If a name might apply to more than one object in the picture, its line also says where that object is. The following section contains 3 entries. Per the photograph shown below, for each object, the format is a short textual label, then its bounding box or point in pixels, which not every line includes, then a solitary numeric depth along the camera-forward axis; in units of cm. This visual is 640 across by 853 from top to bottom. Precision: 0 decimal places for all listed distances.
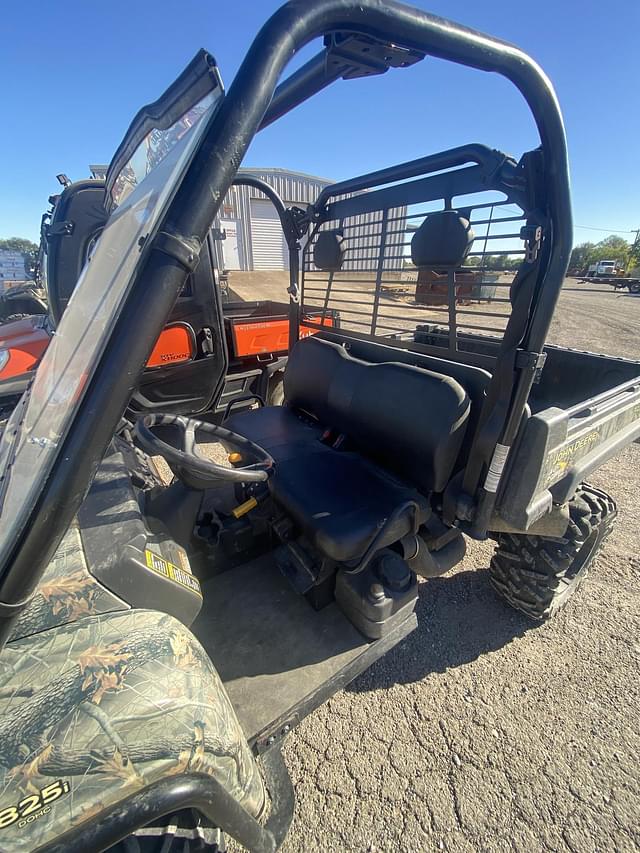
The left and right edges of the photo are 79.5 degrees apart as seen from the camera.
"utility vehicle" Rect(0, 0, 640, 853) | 67
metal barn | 1598
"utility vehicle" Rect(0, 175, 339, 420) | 297
